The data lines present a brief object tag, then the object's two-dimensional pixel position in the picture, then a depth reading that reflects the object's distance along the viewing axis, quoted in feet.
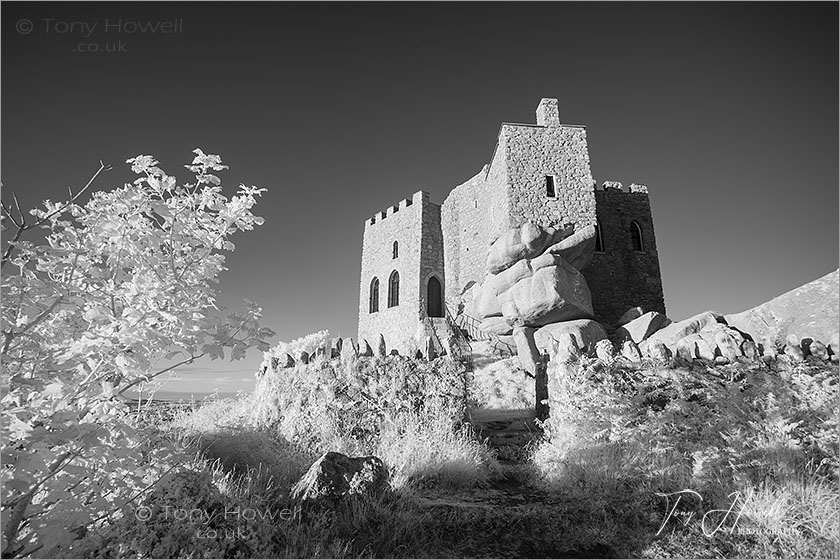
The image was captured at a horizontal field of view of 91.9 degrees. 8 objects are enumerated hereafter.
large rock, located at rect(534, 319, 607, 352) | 41.19
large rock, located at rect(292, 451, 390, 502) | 12.35
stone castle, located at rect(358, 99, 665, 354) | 47.57
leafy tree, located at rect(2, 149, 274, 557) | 7.52
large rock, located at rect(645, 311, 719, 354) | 35.55
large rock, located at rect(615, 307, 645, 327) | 46.50
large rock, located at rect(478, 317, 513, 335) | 46.03
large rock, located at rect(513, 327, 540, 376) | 37.86
